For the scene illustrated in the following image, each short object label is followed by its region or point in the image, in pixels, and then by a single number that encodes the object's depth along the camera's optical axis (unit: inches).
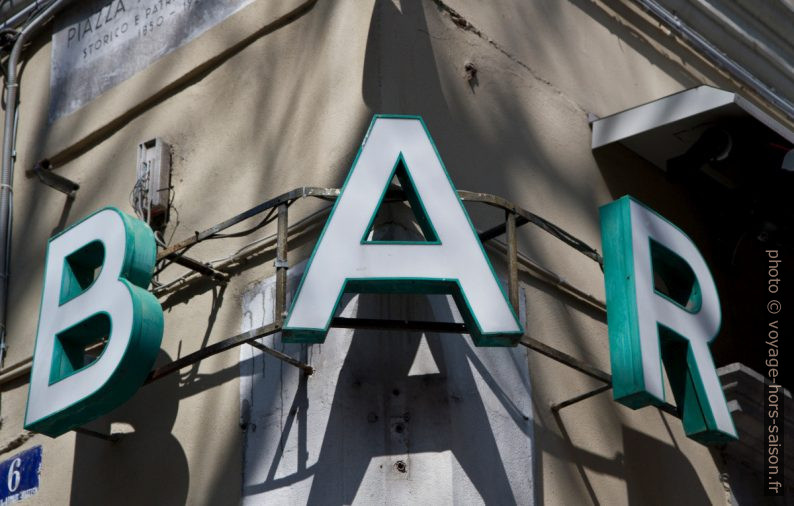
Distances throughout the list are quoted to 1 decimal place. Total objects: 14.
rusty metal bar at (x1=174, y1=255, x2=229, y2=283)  284.4
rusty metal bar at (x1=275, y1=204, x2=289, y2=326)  243.6
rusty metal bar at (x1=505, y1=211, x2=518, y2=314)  255.6
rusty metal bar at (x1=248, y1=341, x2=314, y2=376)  259.9
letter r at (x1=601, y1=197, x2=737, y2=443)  260.5
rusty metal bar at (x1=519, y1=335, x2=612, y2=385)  255.3
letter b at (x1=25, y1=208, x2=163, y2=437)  251.9
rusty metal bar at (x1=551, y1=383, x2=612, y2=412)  273.3
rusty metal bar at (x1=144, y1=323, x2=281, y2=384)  243.7
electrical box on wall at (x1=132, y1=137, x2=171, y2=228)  310.0
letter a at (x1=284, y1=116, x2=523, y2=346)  241.3
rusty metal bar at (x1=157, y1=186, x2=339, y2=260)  254.1
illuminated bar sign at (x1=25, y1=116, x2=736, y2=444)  244.4
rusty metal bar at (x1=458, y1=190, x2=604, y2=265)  261.0
